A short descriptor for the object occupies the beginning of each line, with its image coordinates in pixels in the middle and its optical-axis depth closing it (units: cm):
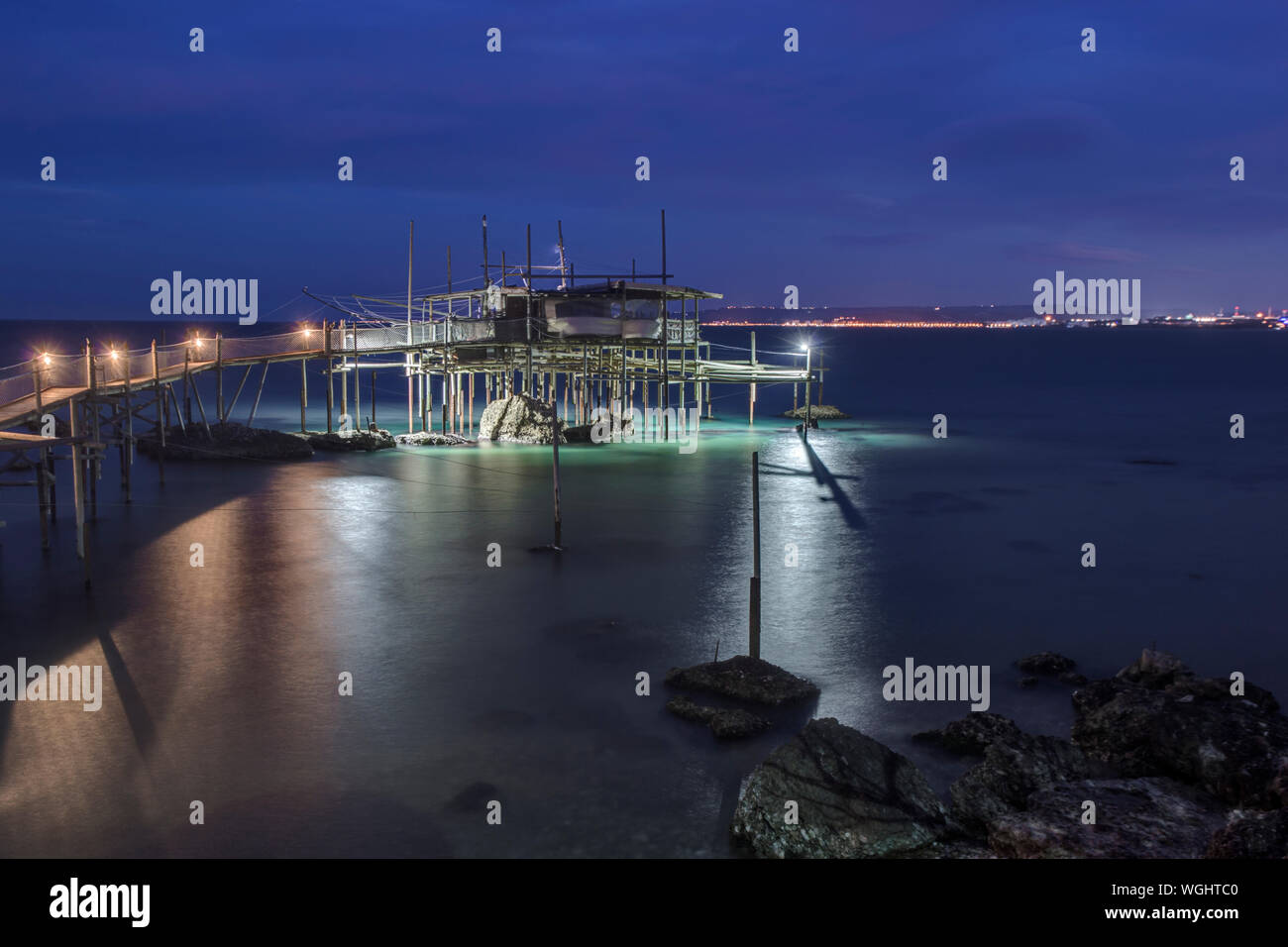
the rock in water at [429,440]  4244
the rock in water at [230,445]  3675
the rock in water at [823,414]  5888
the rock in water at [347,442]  4031
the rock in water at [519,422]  4328
